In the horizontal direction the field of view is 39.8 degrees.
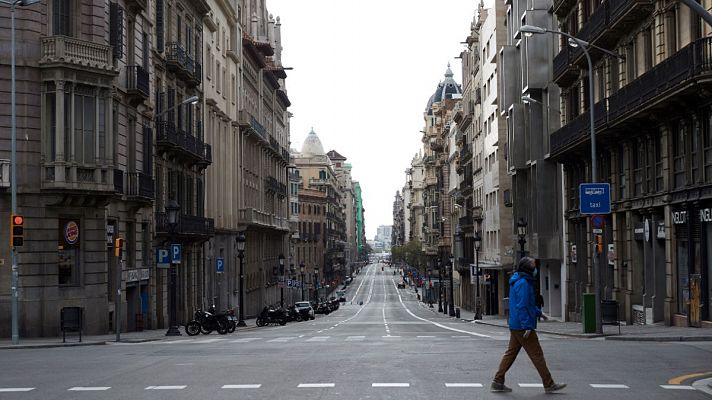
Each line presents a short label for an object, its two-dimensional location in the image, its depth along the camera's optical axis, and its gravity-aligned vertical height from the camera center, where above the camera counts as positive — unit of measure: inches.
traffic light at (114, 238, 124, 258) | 1286.9 -7.1
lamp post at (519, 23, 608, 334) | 1133.1 +74.0
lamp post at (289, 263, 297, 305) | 4131.9 -214.8
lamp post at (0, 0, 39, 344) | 1149.1 +65.4
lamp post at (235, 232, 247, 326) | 1990.2 -65.0
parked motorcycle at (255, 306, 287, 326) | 2129.7 -169.1
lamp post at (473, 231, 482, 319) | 2434.8 -164.8
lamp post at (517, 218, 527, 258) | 1819.6 +6.0
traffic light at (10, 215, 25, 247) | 1088.8 +12.3
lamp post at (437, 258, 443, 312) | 3526.1 -197.6
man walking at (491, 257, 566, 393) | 525.7 -47.1
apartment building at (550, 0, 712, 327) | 1122.7 +116.2
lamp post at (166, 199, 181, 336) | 1443.2 +2.8
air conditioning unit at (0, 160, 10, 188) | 1272.1 +90.9
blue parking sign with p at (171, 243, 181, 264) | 1493.6 -20.3
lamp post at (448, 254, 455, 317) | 3029.0 -210.4
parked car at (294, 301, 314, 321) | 2726.4 -197.2
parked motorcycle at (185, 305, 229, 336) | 1517.0 -128.9
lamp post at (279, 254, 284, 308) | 2812.3 -79.2
